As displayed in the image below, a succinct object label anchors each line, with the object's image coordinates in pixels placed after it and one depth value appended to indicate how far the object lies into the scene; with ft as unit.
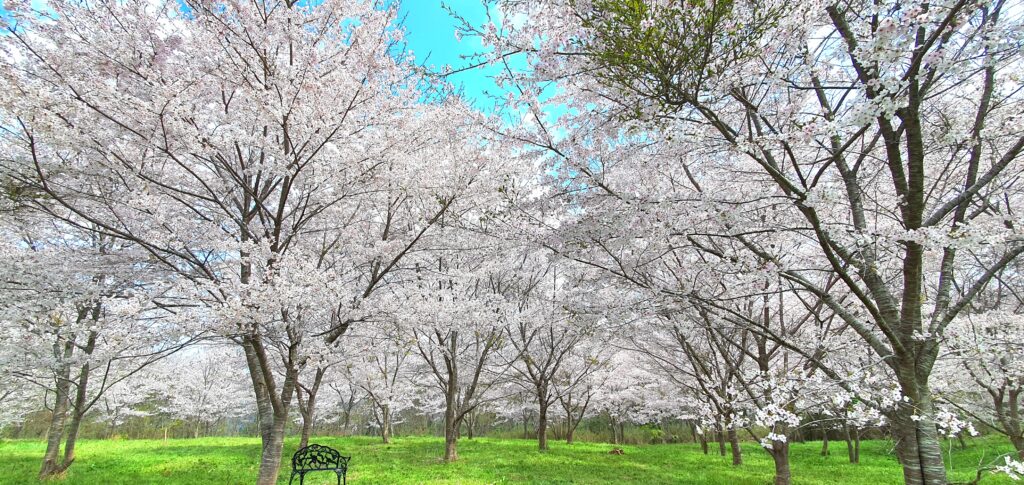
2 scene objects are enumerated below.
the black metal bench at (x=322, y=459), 23.61
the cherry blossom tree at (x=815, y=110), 9.16
